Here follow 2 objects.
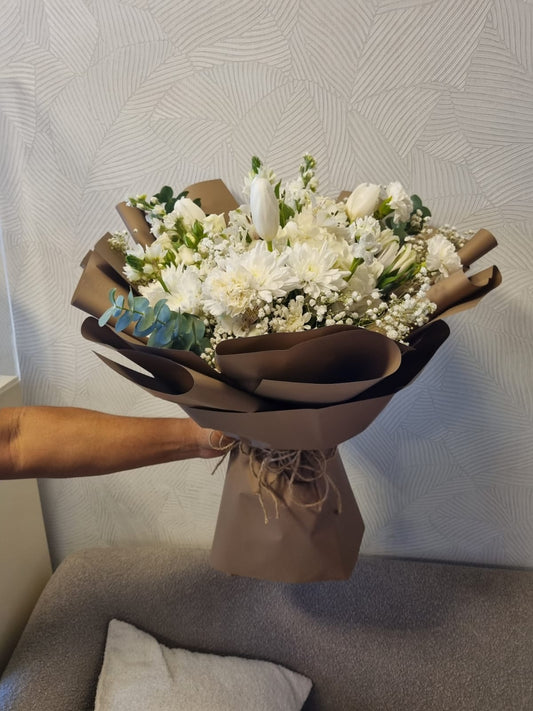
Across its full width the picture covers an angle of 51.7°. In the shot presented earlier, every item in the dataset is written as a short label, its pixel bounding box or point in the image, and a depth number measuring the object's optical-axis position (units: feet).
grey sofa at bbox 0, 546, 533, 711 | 3.43
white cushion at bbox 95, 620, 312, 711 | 3.26
